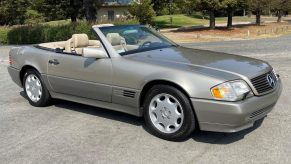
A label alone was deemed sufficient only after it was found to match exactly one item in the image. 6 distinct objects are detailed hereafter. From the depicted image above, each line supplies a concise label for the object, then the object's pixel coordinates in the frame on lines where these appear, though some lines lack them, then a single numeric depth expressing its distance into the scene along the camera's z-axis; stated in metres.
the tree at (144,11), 37.88
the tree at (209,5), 33.75
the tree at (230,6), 33.84
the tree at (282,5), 46.06
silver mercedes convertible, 4.57
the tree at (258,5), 40.04
